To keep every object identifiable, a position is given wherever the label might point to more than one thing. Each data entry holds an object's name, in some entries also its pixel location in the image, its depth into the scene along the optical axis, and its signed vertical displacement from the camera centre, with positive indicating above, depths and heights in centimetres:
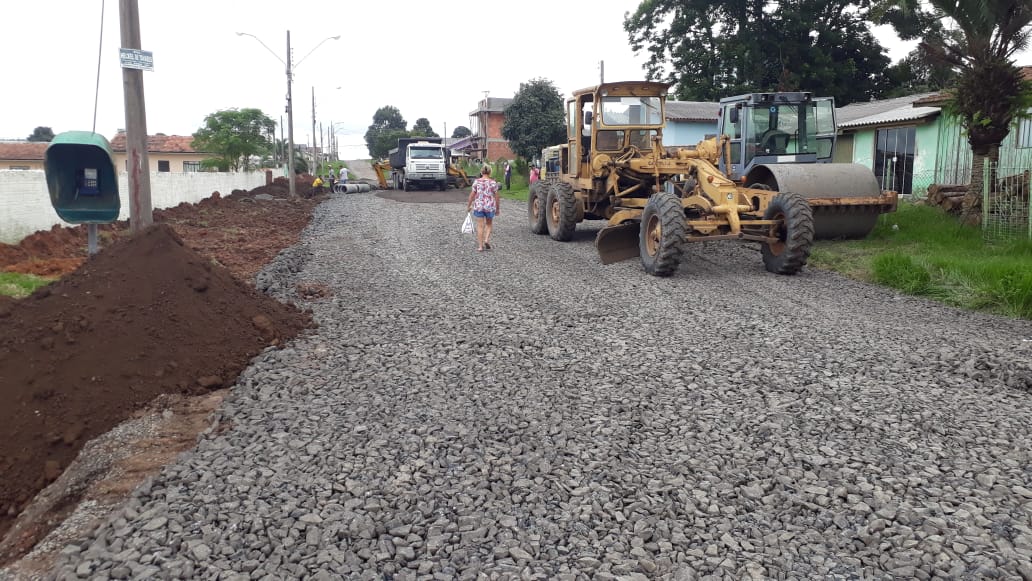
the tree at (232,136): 4816 +381
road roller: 1296 +71
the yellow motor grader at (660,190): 1098 +9
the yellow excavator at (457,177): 4212 +103
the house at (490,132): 7400 +611
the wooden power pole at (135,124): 893 +84
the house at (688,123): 3722 +342
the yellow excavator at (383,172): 4484 +141
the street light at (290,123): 3306 +312
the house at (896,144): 2233 +156
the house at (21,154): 5028 +287
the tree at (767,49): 3875 +725
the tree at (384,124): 13100 +1268
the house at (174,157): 5731 +299
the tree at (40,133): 10794 +907
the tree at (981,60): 1360 +236
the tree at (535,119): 4206 +410
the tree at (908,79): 3855 +583
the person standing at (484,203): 1399 -12
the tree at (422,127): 11325 +1088
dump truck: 3869 +150
